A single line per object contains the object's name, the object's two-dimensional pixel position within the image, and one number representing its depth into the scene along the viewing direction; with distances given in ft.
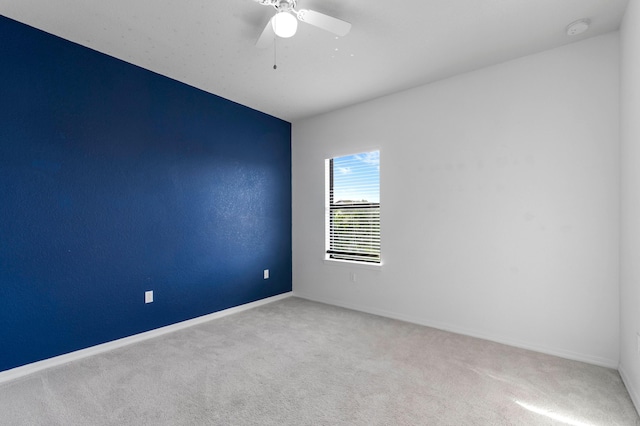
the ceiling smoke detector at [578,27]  7.73
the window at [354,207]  13.21
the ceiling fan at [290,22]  6.05
